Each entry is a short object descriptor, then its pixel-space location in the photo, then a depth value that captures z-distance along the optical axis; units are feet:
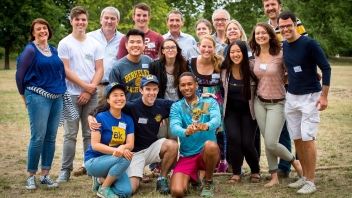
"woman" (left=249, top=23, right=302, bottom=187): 18.25
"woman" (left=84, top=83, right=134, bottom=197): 16.60
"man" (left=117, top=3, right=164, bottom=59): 21.63
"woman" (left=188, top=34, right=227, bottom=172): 19.04
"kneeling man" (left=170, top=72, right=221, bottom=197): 16.94
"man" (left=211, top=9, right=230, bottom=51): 23.03
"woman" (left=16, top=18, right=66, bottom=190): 17.76
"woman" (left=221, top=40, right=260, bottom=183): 18.72
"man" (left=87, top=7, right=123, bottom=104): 21.86
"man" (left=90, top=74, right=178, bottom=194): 17.57
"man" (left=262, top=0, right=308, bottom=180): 20.26
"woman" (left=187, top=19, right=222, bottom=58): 21.91
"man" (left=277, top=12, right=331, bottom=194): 16.78
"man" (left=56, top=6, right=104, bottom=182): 19.90
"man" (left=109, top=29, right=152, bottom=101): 19.08
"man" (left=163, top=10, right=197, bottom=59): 23.04
